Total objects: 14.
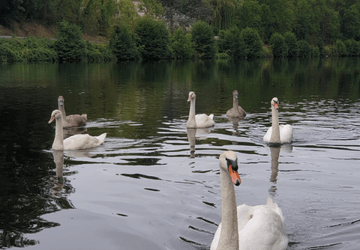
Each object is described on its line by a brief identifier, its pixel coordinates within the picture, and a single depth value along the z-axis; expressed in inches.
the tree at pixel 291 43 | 4552.2
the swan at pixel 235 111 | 763.0
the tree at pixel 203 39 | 3599.9
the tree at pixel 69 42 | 2755.9
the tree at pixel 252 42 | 4040.4
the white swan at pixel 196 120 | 645.9
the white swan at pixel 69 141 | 493.0
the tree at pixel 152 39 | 3314.5
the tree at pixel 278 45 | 4379.9
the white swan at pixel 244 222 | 197.9
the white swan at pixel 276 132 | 529.0
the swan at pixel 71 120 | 660.7
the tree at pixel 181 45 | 3459.6
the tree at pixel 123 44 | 3100.4
